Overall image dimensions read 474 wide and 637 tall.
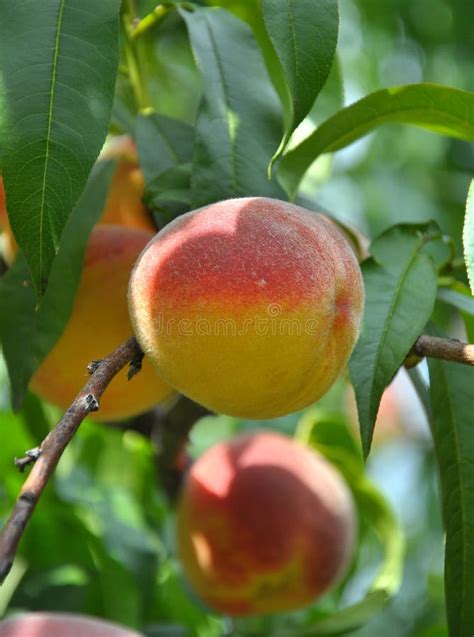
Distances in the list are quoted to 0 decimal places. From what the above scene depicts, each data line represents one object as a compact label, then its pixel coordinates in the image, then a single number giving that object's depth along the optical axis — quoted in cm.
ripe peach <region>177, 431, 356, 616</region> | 170
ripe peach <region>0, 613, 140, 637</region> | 153
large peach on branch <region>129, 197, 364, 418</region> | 150
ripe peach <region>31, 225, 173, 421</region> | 159
